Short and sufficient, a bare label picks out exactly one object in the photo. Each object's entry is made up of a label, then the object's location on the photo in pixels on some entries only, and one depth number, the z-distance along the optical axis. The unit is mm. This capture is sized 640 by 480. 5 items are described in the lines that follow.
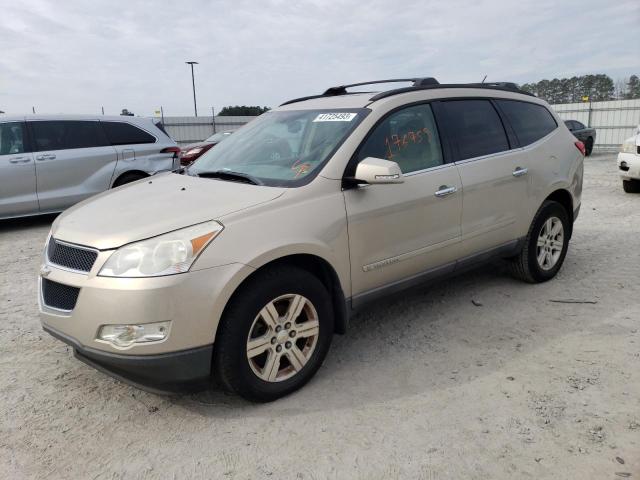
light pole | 40000
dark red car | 9992
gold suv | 2582
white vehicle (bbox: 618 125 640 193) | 9211
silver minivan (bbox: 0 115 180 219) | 7680
